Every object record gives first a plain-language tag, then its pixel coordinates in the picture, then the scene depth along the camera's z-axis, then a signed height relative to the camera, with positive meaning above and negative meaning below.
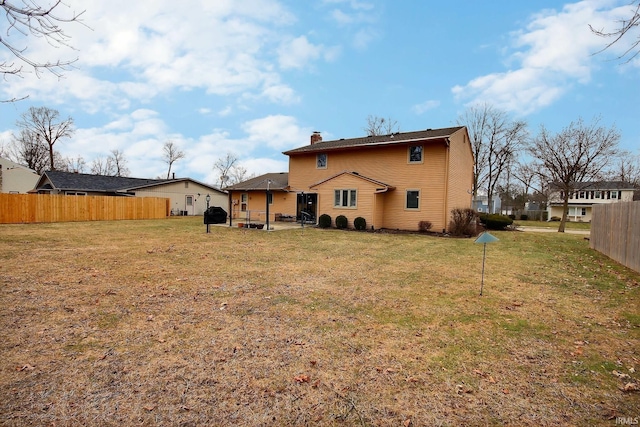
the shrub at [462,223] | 17.45 -0.67
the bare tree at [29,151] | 44.59 +8.02
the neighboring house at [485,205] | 64.41 +1.52
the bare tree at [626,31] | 3.31 +2.02
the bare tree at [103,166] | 58.16 +7.65
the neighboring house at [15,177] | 36.31 +3.41
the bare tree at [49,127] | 38.31 +10.13
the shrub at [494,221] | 22.34 -0.69
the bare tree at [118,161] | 59.03 +8.68
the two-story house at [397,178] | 18.20 +2.01
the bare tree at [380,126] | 39.25 +10.86
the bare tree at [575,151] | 22.55 +4.58
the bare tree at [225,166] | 60.69 +8.18
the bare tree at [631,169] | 34.50 +5.45
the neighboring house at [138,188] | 29.40 +1.89
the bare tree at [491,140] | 34.78 +8.01
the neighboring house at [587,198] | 44.48 +2.11
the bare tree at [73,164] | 50.21 +7.27
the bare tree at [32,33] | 3.38 +1.93
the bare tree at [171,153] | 56.75 +10.03
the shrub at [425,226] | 18.27 -0.89
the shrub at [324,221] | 19.73 -0.73
